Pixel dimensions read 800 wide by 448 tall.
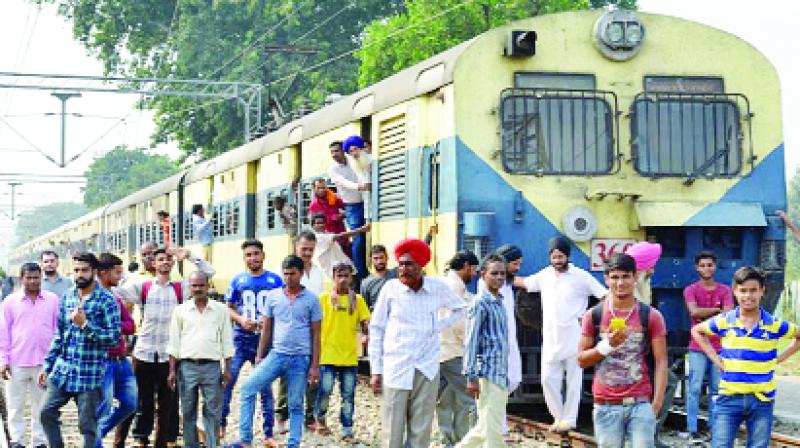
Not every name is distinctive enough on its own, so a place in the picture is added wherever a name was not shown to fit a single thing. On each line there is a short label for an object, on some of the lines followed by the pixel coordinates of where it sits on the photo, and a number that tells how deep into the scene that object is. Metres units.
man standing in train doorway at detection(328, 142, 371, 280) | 13.21
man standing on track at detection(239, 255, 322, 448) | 9.58
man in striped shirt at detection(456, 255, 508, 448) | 8.45
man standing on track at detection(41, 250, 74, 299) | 12.06
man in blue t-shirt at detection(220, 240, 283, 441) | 10.30
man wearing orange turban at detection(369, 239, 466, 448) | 8.34
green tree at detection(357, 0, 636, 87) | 34.94
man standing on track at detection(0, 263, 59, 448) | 10.03
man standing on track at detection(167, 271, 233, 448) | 9.22
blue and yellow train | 10.70
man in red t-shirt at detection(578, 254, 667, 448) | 6.74
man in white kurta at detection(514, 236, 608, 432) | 9.88
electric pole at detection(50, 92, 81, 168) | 33.28
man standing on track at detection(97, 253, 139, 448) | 9.16
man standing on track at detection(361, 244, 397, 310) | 10.90
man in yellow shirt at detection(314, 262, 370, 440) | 10.74
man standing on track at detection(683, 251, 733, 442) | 10.32
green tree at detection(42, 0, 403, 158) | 42.59
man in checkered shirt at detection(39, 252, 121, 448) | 8.76
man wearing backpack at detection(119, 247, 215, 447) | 9.79
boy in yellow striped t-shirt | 7.32
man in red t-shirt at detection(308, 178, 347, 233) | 13.39
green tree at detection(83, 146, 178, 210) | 93.31
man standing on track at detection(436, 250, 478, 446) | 9.46
